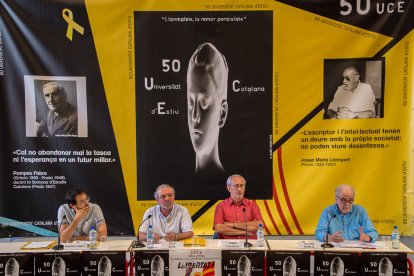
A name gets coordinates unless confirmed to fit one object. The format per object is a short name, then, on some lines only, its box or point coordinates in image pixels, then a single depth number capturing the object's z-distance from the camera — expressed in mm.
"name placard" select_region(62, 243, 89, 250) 3184
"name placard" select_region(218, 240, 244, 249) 3215
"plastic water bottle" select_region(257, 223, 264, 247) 3274
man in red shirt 4000
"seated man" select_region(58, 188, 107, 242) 3662
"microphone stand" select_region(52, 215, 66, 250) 3168
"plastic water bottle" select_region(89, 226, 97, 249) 3201
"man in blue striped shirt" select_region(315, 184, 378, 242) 3680
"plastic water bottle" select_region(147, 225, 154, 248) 3295
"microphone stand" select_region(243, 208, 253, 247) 3230
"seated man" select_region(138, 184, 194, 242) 3848
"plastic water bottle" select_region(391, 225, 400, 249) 3199
